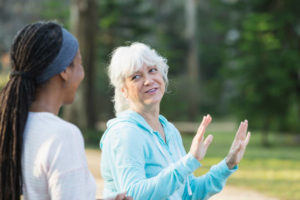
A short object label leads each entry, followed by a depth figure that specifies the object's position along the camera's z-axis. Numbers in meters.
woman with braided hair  2.98
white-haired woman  4.34
